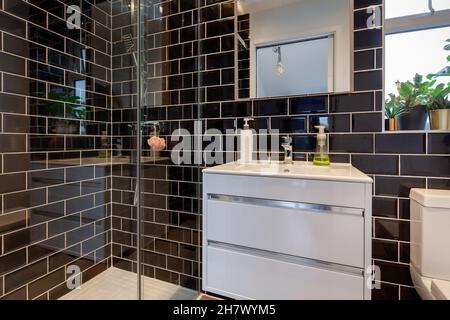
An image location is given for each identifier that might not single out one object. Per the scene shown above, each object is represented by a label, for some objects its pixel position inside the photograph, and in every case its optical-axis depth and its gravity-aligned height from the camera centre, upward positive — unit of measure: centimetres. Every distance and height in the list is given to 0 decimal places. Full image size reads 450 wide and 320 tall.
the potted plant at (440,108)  117 +23
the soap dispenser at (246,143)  149 +7
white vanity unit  98 -36
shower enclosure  143 +8
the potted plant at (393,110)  126 +23
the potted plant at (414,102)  122 +27
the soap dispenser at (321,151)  133 +1
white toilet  100 -39
